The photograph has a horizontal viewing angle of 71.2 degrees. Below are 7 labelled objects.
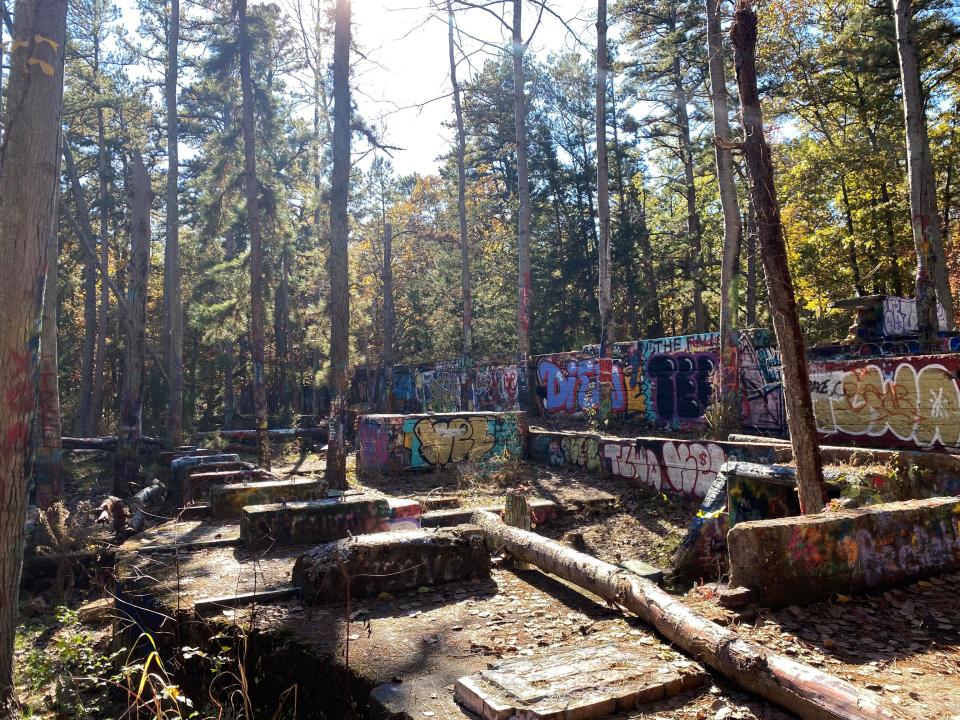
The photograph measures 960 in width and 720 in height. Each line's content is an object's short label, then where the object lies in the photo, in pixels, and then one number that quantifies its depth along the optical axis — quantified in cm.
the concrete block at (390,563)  575
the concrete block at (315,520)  788
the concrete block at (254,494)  969
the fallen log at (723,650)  338
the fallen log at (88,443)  1692
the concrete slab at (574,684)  357
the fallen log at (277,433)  2083
